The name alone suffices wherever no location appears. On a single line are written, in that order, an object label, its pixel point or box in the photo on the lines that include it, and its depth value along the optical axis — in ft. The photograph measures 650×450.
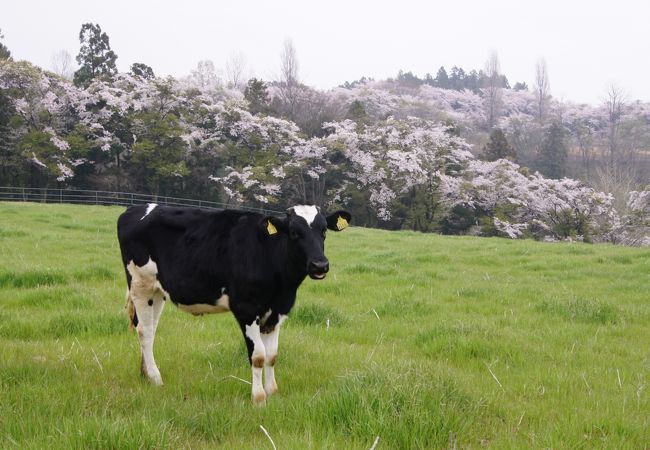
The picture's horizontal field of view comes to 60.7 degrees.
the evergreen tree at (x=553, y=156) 208.13
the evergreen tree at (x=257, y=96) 159.63
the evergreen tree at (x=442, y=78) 544.82
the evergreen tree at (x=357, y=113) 151.53
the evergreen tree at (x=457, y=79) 533.59
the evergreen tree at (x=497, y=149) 166.81
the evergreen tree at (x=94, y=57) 149.27
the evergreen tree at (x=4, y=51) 149.44
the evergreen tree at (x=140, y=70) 163.22
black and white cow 15.23
